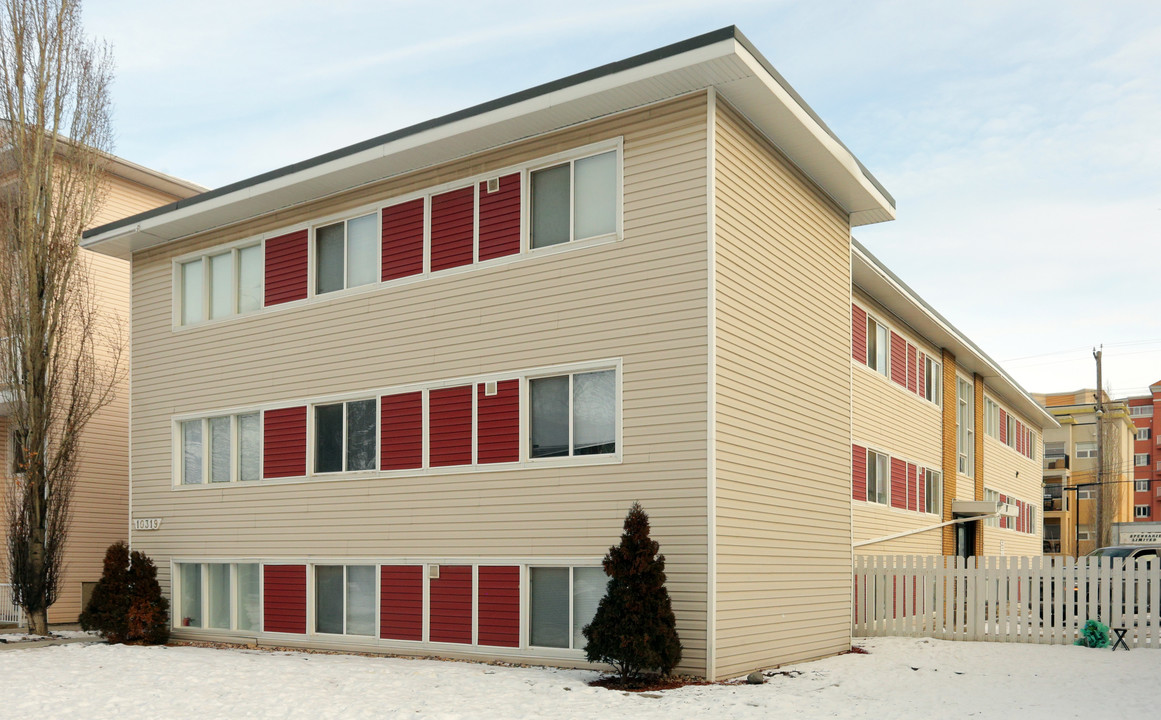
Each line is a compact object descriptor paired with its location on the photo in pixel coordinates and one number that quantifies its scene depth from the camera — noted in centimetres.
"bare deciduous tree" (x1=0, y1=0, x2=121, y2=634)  1981
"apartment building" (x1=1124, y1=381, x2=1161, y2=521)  8231
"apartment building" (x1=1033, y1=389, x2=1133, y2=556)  6538
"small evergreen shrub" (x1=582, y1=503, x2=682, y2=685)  1202
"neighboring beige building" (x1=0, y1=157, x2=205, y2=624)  2394
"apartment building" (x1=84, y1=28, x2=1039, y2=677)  1344
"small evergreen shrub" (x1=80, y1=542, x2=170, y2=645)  1800
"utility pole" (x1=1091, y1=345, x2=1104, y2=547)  5344
